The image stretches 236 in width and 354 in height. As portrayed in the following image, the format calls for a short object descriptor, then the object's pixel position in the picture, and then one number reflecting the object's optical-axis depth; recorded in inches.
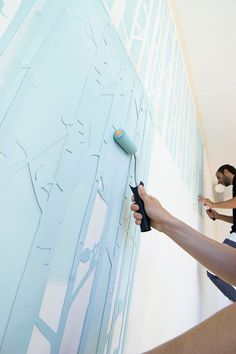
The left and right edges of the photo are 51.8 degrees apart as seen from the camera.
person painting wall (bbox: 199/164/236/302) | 52.6
